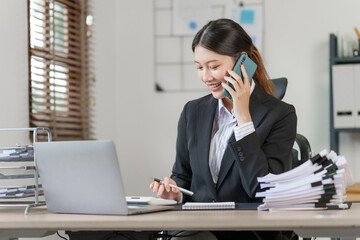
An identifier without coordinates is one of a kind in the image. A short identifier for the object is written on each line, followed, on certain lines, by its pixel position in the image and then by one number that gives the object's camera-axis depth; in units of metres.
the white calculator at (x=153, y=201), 2.34
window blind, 3.89
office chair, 3.20
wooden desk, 1.96
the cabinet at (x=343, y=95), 4.53
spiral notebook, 2.29
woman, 2.46
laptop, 2.11
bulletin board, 4.95
